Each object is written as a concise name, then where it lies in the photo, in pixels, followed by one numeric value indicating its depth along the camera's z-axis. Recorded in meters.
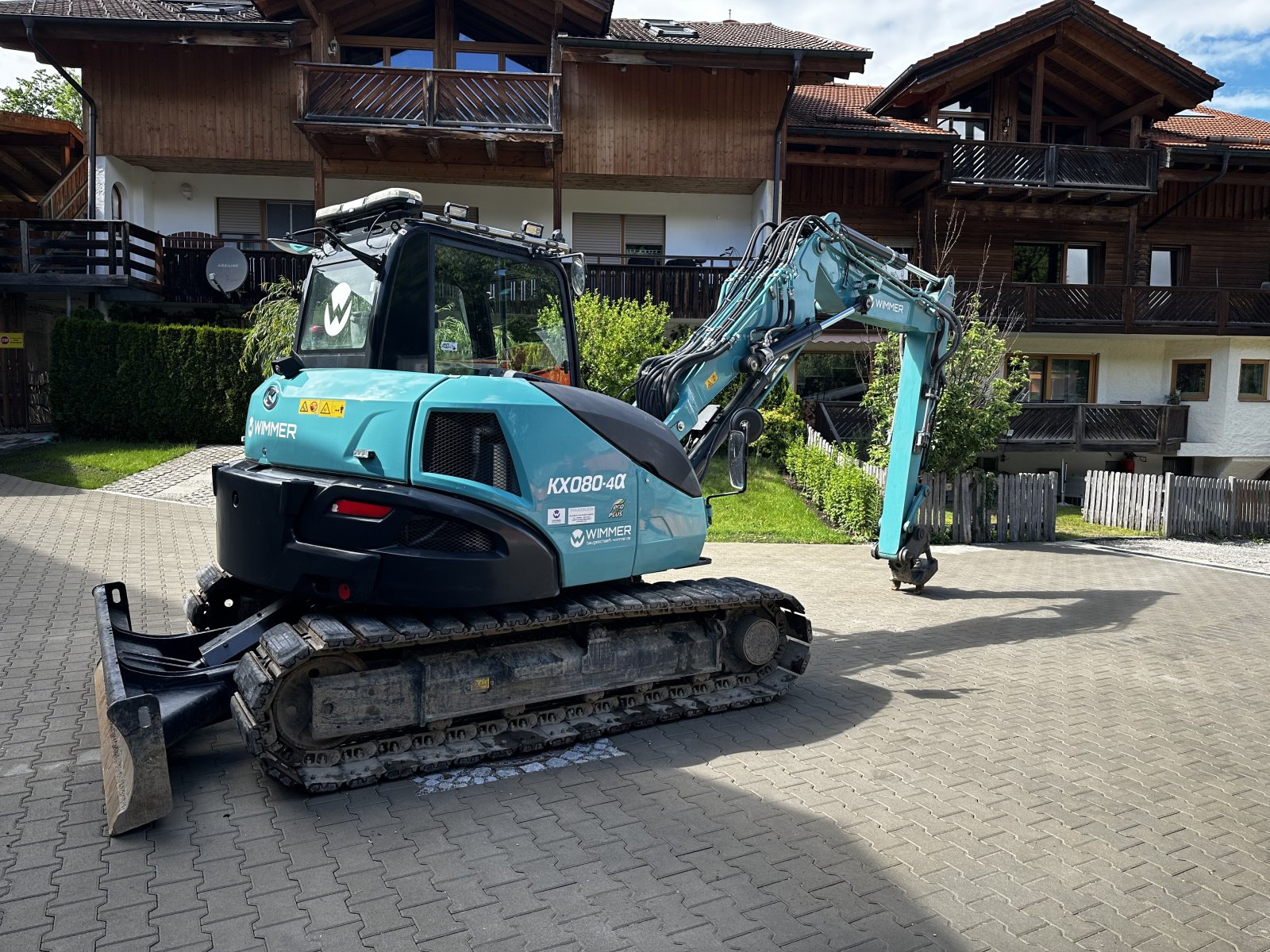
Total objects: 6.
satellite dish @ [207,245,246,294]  18.62
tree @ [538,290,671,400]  15.81
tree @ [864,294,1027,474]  14.38
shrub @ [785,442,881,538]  14.22
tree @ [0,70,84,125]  39.62
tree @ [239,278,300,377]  16.16
